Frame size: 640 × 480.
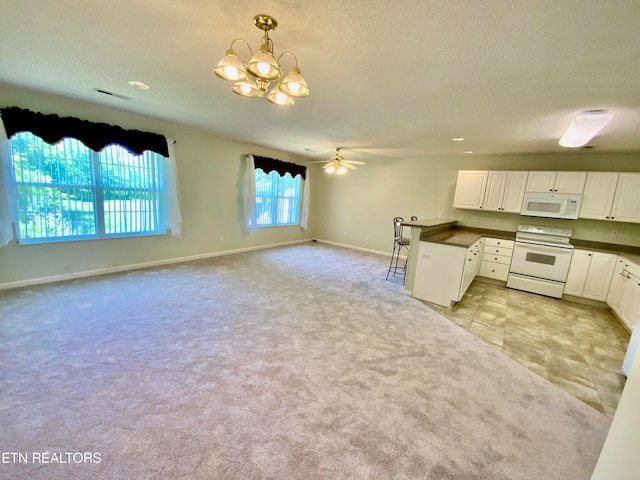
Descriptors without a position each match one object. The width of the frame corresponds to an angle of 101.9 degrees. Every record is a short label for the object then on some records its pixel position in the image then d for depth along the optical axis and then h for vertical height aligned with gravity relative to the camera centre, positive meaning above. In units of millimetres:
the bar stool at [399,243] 4883 -685
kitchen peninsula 3594 -786
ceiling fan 5238 +740
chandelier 1576 +793
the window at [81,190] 3359 -121
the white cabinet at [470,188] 5119 +468
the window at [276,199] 6414 -56
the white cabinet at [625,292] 3127 -890
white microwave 4336 +225
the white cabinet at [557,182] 4293 +622
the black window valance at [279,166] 6035 +761
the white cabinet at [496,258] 4684 -806
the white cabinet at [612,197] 3980 +403
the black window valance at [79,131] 3123 +683
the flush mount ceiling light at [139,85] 2752 +1084
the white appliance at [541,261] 4238 -727
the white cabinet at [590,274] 3933 -815
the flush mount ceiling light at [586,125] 2664 +1007
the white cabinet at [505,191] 4769 +432
